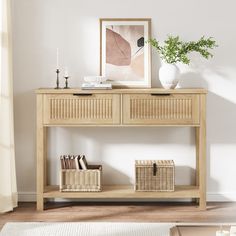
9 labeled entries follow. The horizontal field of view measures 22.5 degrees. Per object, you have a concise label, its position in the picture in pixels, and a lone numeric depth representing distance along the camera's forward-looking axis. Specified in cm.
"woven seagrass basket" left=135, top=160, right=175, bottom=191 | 484
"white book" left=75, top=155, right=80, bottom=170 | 485
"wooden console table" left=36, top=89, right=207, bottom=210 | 467
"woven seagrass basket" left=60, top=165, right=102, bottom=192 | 482
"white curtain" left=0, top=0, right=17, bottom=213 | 469
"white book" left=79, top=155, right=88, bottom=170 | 484
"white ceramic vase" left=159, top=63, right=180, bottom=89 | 474
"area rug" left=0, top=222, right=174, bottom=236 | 412
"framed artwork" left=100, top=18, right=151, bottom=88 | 500
